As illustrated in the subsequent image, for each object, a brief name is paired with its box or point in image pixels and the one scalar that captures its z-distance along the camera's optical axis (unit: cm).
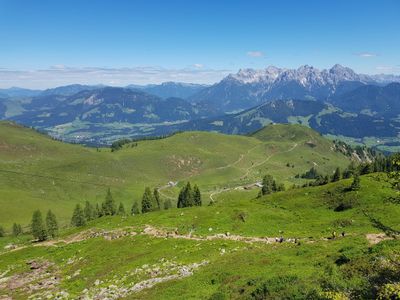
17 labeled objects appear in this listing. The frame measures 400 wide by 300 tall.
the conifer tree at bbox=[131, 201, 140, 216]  13012
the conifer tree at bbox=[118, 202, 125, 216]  13392
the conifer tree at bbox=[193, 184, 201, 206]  12738
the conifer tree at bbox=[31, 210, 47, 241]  9745
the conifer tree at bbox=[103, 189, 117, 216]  13325
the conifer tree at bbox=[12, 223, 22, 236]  13545
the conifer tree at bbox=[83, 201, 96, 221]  13830
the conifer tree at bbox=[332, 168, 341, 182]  12494
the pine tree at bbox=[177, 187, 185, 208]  12800
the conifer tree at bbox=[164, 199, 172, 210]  14092
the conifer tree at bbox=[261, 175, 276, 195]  13589
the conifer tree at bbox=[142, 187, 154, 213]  12788
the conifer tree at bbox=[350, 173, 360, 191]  7138
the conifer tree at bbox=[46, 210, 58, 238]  10306
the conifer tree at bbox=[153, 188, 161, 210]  13194
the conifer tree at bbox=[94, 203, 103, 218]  13459
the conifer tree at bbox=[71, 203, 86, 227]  11850
